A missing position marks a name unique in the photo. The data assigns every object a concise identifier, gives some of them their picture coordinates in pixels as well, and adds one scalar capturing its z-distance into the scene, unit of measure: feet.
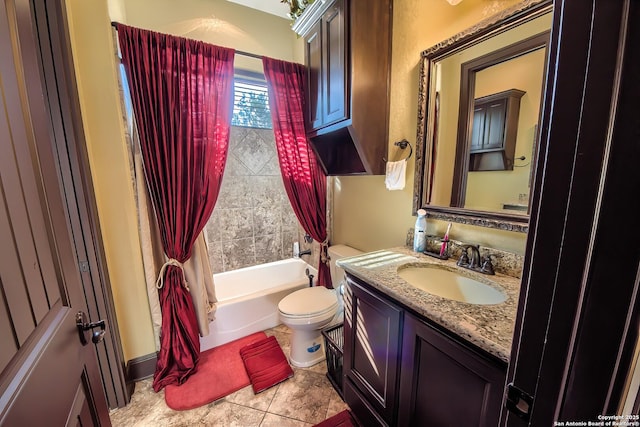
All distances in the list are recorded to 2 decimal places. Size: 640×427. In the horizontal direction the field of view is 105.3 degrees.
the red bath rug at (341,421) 4.57
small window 7.82
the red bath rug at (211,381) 5.17
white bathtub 6.78
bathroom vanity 2.45
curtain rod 5.98
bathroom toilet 5.74
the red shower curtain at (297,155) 6.42
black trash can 5.33
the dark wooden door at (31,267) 1.52
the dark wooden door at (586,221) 1.08
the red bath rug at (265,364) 5.59
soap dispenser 4.78
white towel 5.16
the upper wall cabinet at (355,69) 4.78
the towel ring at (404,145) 5.09
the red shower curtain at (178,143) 5.02
